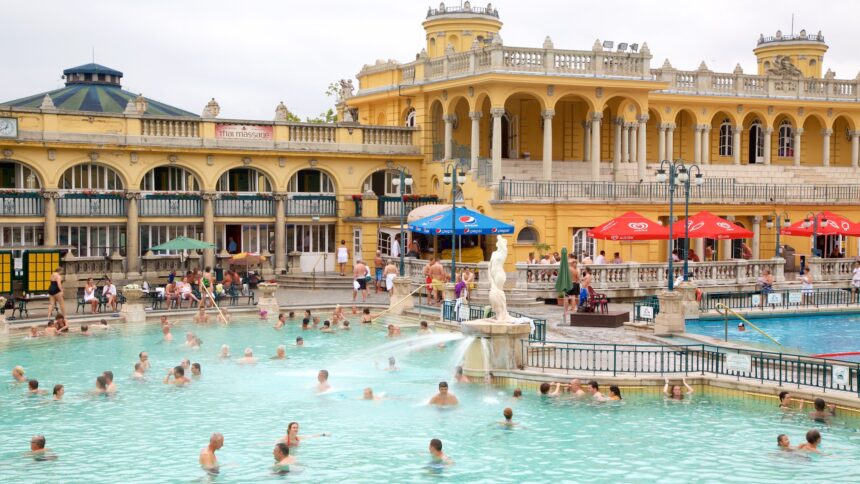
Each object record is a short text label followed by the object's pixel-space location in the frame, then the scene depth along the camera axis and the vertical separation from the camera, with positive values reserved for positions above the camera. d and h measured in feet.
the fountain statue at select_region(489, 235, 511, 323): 75.51 -3.85
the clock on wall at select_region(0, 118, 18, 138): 119.55 +12.01
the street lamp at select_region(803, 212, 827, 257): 130.11 +0.73
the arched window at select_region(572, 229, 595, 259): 133.80 -1.63
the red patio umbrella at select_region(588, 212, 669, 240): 116.47 +0.09
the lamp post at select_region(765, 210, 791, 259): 142.10 +1.35
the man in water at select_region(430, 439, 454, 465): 57.06 -12.04
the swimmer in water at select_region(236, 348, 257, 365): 84.28 -10.17
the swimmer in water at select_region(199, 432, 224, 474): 56.08 -11.80
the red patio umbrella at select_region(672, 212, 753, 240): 119.75 +0.16
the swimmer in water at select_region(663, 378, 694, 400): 69.92 -10.87
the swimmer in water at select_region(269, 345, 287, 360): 85.98 -9.88
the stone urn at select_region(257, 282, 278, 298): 110.83 -5.92
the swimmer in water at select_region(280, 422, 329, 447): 59.72 -11.56
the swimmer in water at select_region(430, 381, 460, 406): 69.10 -11.01
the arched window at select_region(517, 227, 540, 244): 131.64 -0.57
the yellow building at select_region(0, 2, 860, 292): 126.41 +9.84
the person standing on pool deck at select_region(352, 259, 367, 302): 116.94 -5.08
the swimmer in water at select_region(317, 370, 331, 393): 73.46 -10.55
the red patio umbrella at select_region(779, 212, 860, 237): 133.28 +0.34
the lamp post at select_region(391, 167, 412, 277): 117.91 +5.63
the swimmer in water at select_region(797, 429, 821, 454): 57.36 -11.60
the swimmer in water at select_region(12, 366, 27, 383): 75.41 -10.05
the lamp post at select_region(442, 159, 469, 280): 105.01 +2.07
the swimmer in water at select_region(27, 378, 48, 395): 71.82 -10.51
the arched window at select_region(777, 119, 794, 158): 176.86 +14.60
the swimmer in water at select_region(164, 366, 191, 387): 75.97 -10.47
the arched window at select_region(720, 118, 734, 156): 171.94 +14.23
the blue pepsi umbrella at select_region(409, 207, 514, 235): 117.60 +0.66
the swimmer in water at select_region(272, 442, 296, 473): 56.18 -12.00
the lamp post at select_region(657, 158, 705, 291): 101.91 +5.09
